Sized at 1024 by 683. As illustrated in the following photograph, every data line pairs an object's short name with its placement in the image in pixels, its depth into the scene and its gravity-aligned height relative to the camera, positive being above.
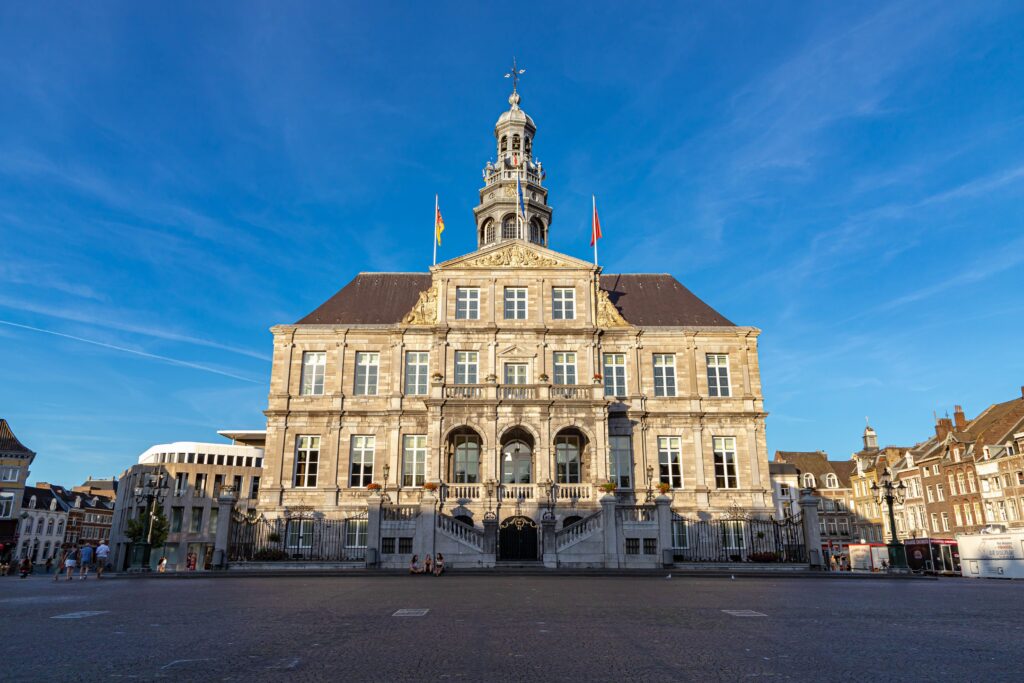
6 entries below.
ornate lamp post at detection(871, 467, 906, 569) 27.39 +0.72
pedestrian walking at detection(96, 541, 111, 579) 23.97 -0.49
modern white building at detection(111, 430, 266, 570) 71.00 +5.51
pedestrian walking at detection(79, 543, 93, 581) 24.37 -0.59
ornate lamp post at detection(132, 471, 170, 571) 26.38 +1.49
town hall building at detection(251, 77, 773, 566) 33.91 +6.85
